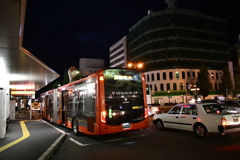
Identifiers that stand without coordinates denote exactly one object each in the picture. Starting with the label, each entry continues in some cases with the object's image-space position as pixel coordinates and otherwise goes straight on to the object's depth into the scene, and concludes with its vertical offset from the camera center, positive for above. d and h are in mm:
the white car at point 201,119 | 8736 -1200
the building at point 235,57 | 70788 +13770
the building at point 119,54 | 79169 +18898
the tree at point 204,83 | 51888 +3151
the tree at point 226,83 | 54500 +3041
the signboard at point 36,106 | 33322 -1088
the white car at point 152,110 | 21480 -1574
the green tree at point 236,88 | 54353 +1537
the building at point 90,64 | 99112 +17315
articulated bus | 8742 -242
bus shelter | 4507 +1789
